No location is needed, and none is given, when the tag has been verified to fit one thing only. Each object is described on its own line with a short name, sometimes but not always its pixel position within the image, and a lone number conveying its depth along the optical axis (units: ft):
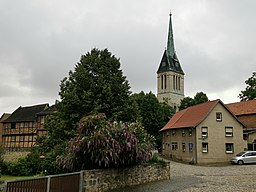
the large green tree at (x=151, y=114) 124.40
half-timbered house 122.73
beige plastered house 78.42
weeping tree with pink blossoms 34.25
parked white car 71.49
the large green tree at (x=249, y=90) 124.86
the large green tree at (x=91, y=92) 59.31
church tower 214.27
